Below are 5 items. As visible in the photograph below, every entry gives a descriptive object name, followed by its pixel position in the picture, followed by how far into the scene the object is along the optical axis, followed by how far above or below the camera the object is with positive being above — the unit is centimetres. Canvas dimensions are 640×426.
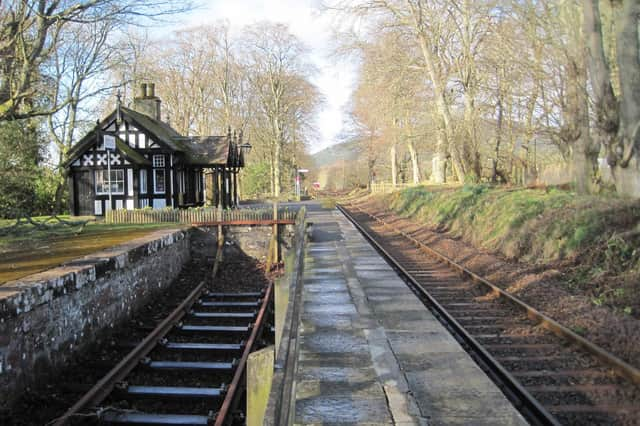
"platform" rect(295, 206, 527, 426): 497 -195
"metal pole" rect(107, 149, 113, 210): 2186 +188
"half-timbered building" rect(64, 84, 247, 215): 2397 +158
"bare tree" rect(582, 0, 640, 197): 1159 +230
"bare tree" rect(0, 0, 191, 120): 1220 +402
